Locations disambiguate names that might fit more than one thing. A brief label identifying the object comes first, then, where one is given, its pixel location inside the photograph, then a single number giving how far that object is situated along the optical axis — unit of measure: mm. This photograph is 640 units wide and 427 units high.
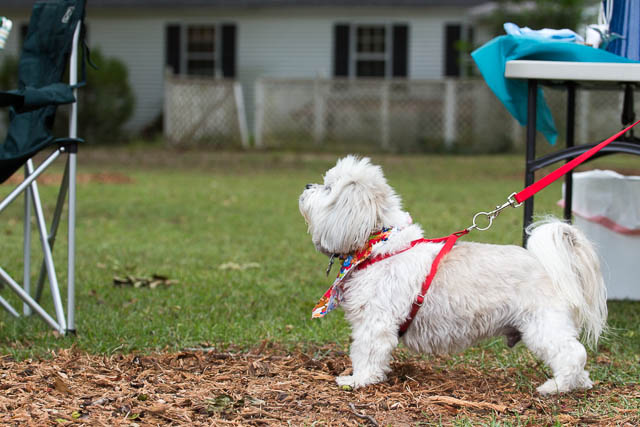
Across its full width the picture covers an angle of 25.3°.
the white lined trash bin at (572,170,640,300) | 9491
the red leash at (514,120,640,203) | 6610
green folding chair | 7533
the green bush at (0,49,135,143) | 40079
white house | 41657
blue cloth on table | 7645
